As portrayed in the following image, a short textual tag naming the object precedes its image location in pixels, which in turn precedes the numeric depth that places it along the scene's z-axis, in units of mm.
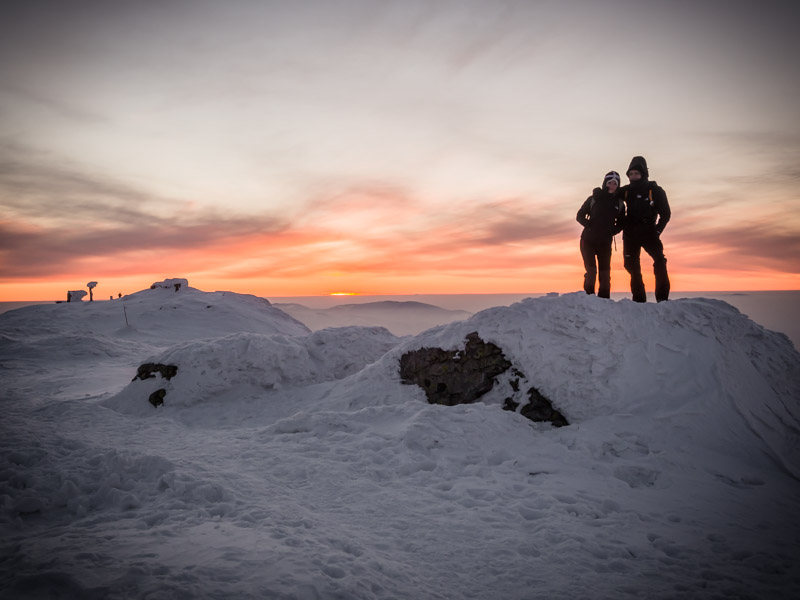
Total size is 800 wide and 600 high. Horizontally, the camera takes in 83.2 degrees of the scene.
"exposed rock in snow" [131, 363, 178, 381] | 10906
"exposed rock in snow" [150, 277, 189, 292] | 31953
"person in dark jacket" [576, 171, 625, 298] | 9453
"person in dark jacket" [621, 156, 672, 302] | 9195
